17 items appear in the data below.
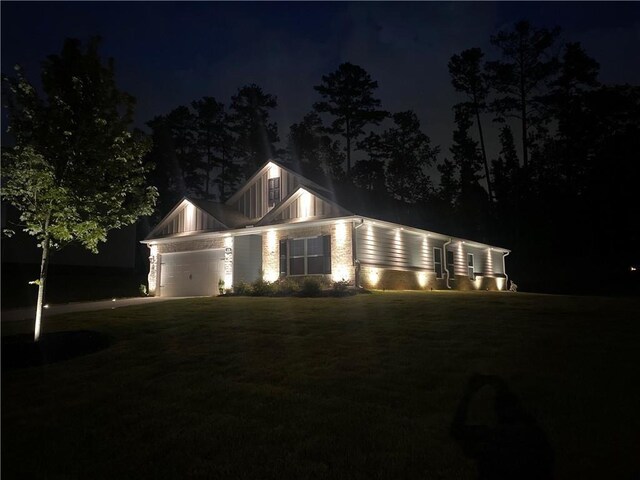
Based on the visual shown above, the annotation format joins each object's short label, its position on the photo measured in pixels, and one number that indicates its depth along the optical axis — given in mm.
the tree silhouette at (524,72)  38750
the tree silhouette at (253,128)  44500
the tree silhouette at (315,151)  44188
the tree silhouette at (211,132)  44094
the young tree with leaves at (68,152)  8969
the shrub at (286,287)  17812
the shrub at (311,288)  17016
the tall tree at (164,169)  39406
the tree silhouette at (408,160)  45562
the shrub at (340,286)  16970
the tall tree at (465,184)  42562
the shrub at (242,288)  19102
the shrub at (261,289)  18250
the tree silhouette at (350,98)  41875
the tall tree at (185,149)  43062
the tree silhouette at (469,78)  41656
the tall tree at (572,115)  39938
